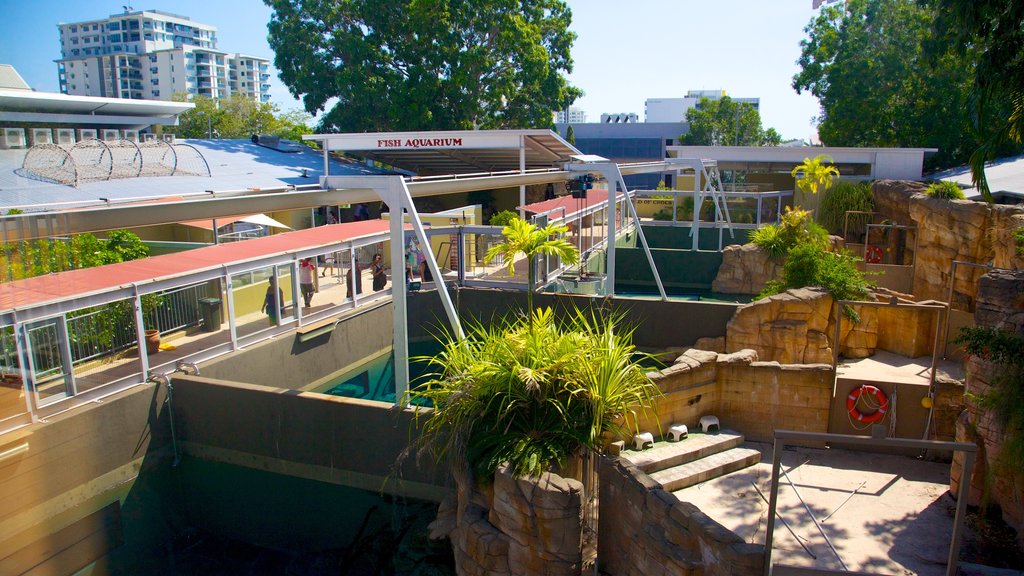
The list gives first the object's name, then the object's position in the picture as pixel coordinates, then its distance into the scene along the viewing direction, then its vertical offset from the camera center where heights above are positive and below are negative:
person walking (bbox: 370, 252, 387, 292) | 17.75 -2.58
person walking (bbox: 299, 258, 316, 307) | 15.48 -2.43
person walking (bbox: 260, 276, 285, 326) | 13.99 -2.62
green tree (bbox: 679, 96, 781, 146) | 52.84 +3.51
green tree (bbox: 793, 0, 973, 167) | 27.17 +3.58
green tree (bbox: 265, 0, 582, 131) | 30.22 +4.70
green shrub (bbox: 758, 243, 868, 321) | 14.49 -2.17
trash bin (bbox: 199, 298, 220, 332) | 13.23 -2.67
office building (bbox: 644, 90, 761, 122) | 81.31 +7.08
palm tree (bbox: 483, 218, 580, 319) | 10.02 -1.05
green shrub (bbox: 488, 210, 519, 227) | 21.71 -1.46
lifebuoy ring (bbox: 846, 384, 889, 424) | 10.36 -3.42
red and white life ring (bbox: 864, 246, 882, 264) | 22.22 -2.62
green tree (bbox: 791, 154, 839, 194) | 25.25 -0.16
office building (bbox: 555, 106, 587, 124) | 148.44 +12.26
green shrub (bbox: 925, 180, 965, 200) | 18.39 -0.52
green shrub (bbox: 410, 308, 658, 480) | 7.29 -2.42
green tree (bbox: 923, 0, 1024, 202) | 8.40 +1.30
